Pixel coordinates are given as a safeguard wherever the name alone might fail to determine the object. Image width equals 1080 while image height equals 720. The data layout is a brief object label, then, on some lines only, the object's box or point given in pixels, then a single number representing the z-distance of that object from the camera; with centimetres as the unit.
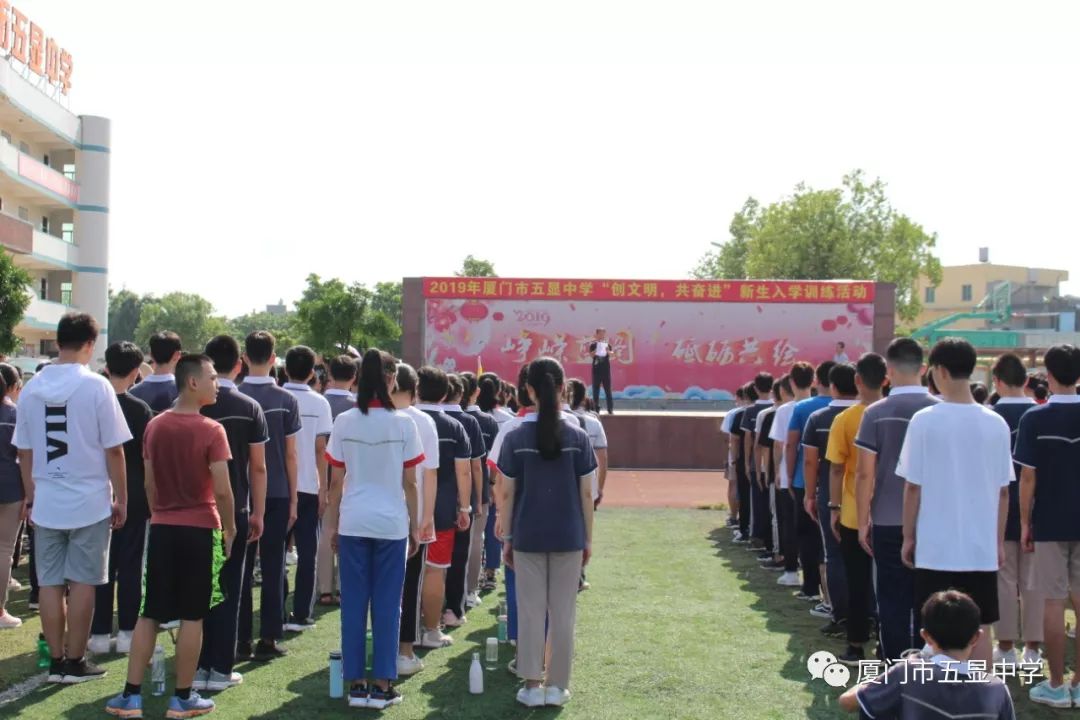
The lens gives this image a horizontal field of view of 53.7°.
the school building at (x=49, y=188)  3916
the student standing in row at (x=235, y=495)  605
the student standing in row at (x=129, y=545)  664
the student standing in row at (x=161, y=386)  688
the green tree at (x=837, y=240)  5641
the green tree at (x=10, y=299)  2659
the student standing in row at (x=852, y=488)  667
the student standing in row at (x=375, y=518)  580
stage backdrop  2906
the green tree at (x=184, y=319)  10425
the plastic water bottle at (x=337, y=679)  602
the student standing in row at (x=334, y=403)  778
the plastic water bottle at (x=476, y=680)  616
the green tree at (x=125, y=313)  11781
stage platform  2264
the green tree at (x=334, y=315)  5738
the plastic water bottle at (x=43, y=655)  655
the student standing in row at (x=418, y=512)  618
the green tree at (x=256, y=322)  13925
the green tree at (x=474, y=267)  8494
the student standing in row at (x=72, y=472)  601
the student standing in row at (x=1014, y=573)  661
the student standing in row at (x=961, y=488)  510
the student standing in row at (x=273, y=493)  669
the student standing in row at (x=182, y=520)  544
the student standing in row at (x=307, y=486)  766
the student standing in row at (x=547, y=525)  574
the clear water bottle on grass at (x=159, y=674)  598
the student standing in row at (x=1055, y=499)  595
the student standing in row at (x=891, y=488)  585
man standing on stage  2181
